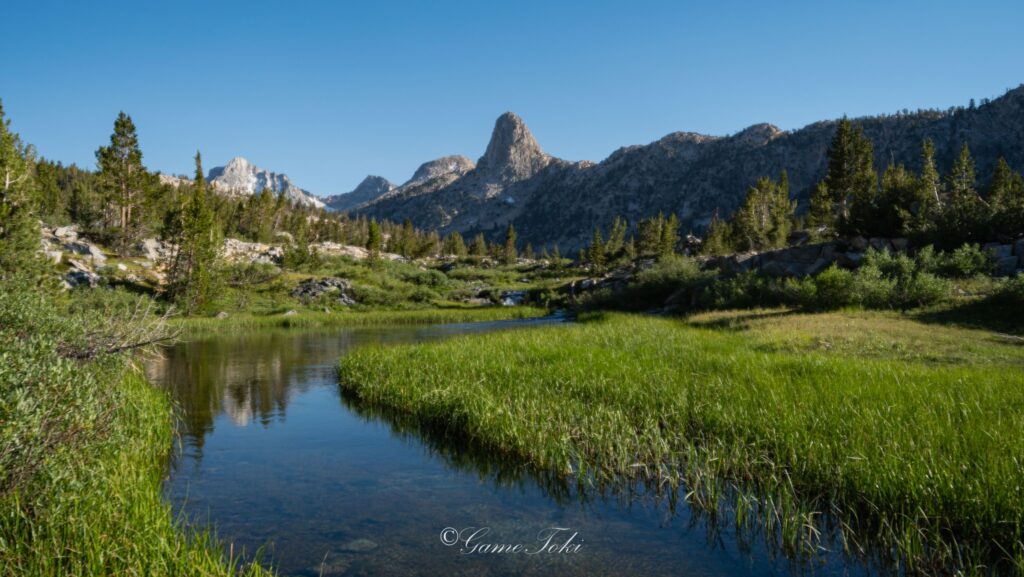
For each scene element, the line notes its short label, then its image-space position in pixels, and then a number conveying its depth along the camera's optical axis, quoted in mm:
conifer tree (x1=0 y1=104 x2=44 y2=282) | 30250
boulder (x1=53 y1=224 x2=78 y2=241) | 58534
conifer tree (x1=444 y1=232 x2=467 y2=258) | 137875
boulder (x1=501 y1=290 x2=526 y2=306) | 65950
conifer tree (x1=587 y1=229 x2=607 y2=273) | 90438
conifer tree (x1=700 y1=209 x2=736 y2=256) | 73125
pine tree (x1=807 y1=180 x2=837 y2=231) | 67638
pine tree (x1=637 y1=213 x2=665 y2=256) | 95562
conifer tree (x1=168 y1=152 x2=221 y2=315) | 50594
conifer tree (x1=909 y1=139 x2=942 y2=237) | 33894
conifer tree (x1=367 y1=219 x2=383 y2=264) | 89875
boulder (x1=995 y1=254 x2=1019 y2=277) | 25561
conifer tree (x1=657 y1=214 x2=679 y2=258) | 83988
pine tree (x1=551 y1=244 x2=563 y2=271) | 103812
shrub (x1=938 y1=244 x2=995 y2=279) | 25922
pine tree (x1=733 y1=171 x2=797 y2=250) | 69438
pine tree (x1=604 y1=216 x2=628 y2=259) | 98094
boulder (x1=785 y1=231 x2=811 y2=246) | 46844
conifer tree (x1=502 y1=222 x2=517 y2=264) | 127250
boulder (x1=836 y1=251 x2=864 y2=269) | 33469
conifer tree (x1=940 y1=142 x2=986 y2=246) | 31156
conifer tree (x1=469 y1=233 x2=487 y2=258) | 133262
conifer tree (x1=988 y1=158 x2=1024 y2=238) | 30203
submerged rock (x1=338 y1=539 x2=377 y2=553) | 7316
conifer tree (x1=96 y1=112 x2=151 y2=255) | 61750
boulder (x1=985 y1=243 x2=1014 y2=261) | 26938
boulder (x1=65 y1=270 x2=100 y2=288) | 48500
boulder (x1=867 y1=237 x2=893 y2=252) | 34447
